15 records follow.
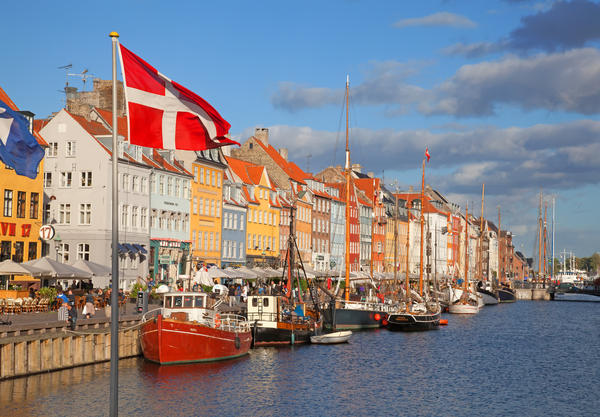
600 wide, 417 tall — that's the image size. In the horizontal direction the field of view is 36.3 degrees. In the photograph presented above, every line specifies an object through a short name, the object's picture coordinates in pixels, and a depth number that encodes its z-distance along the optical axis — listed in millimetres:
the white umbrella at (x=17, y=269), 50750
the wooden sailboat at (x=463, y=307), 107062
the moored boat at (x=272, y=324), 54750
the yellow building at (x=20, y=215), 62562
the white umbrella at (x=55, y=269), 52500
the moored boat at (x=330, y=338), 59094
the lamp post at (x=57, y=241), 71788
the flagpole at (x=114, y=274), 16234
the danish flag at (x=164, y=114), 17953
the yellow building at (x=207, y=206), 89688
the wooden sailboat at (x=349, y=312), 69750
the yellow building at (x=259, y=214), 103562
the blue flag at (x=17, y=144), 28000
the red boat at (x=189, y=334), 43125
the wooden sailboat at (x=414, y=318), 73938
